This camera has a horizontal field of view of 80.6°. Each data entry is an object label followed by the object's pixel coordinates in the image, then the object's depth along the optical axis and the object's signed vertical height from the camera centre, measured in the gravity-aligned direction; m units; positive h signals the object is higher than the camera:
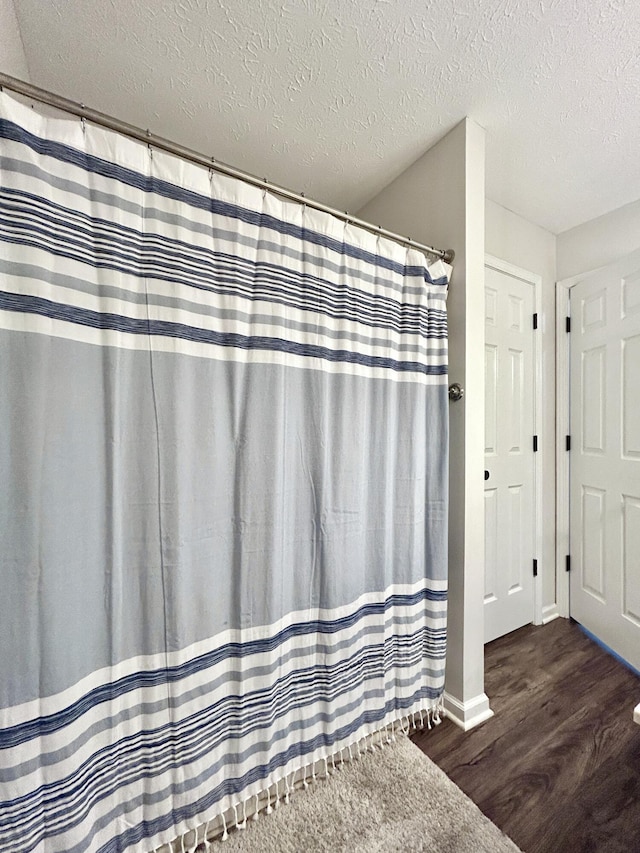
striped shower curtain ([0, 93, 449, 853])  0.83 -0.18
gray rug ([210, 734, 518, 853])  1.10 -1.23
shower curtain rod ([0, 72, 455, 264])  0.85 +0.76
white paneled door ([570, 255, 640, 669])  1.99 -0.20
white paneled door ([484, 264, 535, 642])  2.13 -0.17
